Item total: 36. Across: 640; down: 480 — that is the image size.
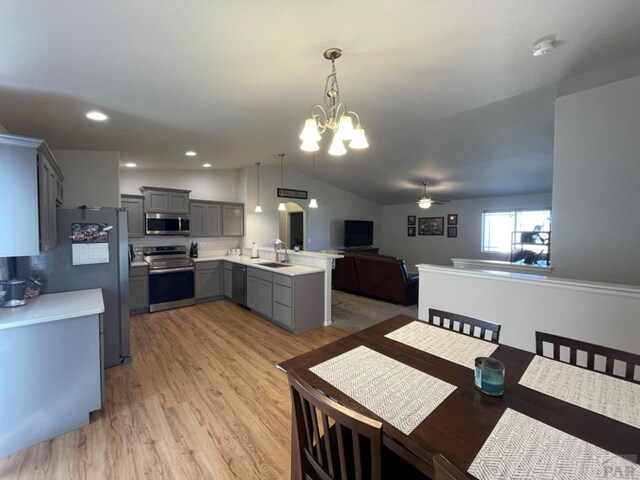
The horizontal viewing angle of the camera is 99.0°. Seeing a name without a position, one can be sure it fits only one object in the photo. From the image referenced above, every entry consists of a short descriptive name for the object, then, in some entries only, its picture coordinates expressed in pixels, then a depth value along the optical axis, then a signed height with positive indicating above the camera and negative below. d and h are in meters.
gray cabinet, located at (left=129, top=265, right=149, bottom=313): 4.44 -0.94
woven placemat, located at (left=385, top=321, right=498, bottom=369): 1.46 -0.65
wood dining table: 0.86 -0.67
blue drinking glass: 1.12 -0.59
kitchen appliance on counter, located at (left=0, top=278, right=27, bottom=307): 2.07 -0.46
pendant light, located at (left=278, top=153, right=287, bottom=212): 5.05 +1.46
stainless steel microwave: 4.88 +0.15
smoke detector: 1.87 +1.31
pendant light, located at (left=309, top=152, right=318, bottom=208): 6.20 +1.55
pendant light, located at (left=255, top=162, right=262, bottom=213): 6.05 +1.11
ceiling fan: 6.72 +0.76
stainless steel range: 4.61 -0.81
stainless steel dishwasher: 4.77 -0.94
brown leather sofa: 5.18 -0.93
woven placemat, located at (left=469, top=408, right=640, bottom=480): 0.77 -0.67
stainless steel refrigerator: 2.52 -0.38
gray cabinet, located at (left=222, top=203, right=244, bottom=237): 5.79 +0.27
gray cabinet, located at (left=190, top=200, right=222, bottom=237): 5.39 +0.28
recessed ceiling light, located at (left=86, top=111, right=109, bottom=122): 2.63 +1.15
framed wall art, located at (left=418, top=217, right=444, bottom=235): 8.66 +0.23
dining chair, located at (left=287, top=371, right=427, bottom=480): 0.80 -0.73
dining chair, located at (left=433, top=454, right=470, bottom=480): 0.61 -0.55
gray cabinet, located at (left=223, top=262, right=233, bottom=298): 5.27 -0.94
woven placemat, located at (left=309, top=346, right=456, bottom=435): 1.02 -0.66
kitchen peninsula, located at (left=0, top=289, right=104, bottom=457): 1.81 -0.98
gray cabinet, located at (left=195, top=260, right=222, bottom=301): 5.14 -0.92
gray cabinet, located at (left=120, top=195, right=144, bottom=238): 4.71 +0.34
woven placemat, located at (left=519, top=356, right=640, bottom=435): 1.03 -0.66
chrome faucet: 4.78 -0.38
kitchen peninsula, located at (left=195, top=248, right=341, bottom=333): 3.79 -0.84
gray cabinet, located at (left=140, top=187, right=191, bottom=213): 4.83 +0.59
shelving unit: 6.12 -0.30
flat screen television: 8.36 -0.01
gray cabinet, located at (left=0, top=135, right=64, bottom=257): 1.80 +0.24
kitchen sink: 4.57 -0.55
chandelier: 1.66 +0.63
